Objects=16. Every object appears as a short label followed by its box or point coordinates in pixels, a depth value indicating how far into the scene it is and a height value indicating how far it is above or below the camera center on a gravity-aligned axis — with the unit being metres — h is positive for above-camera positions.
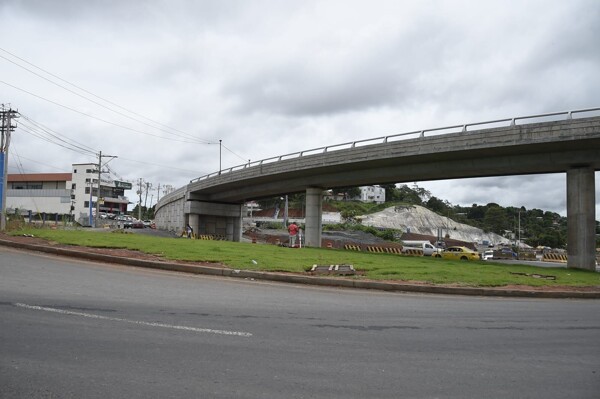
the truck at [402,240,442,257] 43.97 -1.49
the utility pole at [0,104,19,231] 25.52 +4.24
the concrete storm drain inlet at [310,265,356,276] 14.58 -1.23
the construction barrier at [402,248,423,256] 44.81 -1.66
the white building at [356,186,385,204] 167.00 +14.64
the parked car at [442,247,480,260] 37.41 -1.52
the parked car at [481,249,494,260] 49.83 -2.12
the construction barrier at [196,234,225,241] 48.48 -0.87
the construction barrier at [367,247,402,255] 46.01 -1.64
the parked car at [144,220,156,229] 68.62 +0.25
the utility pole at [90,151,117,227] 61.89 +9.49
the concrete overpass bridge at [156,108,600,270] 24.11 +4.93
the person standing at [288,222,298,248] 29.09 +0.08
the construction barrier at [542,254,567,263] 52.25 -2.45
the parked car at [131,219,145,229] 62.03 +0.31
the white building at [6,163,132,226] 91.44 +7.22
